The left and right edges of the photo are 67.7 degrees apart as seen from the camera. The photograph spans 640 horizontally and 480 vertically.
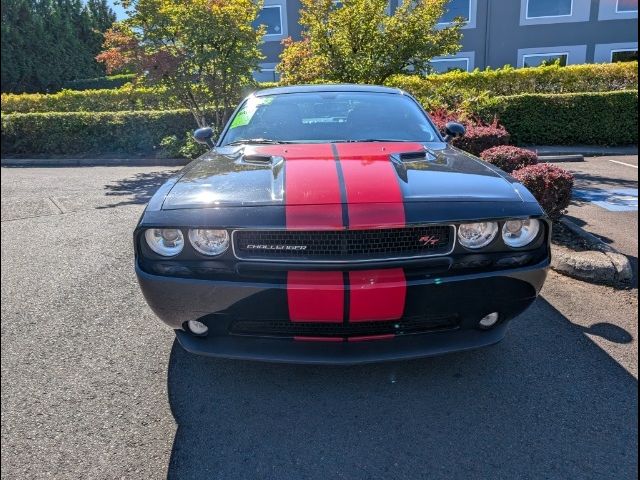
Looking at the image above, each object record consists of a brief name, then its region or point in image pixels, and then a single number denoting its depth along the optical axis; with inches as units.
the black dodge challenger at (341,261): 79.0
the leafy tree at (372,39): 387.5
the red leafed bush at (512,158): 197.6
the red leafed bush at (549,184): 167.6
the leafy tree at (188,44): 372.8
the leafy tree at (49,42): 822.5
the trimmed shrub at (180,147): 444.1
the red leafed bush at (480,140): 257.3
